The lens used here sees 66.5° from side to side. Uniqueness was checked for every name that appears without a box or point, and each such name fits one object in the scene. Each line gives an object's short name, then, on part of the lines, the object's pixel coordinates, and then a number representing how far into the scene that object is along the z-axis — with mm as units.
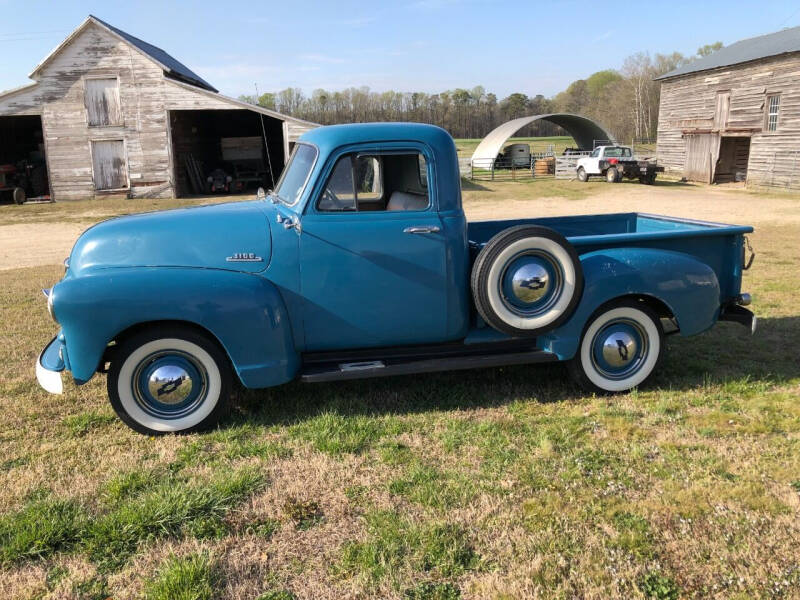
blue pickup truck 4035
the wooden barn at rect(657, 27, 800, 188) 25250
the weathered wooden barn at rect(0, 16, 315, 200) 22703
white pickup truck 28438
